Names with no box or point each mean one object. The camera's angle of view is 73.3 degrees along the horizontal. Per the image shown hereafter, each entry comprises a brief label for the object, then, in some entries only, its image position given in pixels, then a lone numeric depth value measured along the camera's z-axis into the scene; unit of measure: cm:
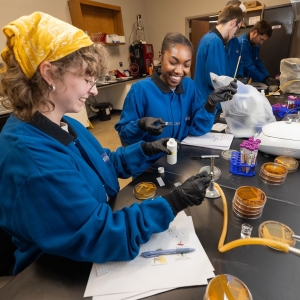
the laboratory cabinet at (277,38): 372
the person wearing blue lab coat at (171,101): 134
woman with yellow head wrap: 53
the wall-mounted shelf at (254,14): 400
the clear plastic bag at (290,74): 226
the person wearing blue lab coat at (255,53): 279
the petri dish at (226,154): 113
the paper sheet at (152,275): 53
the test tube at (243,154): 98
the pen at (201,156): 113
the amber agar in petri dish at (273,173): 90
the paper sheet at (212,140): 126
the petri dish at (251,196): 72
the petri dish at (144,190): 86
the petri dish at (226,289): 47
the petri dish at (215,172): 97
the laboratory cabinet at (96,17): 367
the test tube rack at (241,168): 97
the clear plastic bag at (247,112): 136
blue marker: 61
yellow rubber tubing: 50
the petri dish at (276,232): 63
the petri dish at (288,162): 98
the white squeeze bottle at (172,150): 106
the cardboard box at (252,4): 396
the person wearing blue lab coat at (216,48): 202
